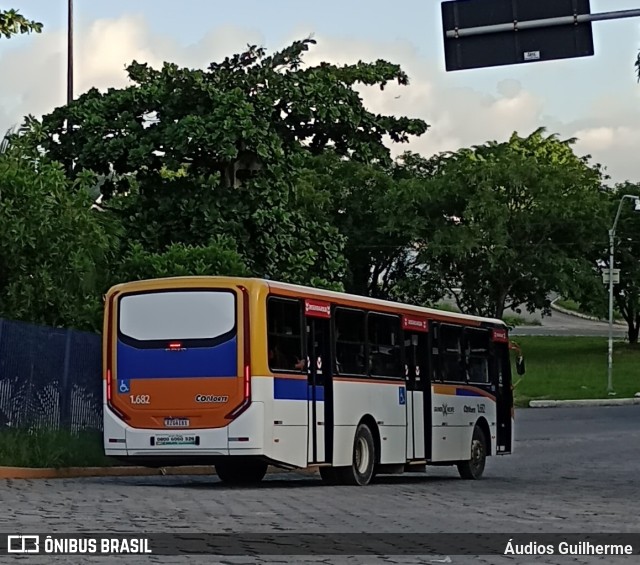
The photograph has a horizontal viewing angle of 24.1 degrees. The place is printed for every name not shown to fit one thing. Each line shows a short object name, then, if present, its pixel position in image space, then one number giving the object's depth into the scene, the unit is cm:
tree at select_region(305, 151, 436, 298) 6738
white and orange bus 1906
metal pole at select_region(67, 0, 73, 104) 4688
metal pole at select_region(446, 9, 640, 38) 1759
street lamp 5969
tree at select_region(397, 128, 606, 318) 6912
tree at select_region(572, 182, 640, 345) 7744
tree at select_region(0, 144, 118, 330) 2519
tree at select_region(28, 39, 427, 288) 3362
